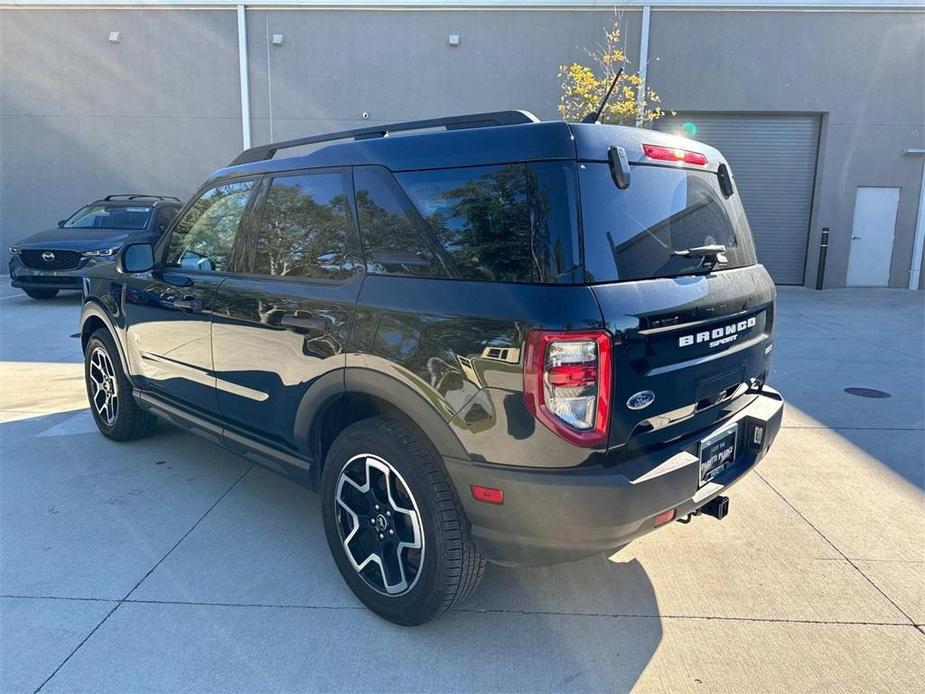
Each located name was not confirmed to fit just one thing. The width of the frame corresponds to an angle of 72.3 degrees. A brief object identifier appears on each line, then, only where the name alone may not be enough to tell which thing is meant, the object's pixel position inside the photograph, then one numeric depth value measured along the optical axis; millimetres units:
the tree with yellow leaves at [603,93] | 10430
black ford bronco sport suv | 2105
